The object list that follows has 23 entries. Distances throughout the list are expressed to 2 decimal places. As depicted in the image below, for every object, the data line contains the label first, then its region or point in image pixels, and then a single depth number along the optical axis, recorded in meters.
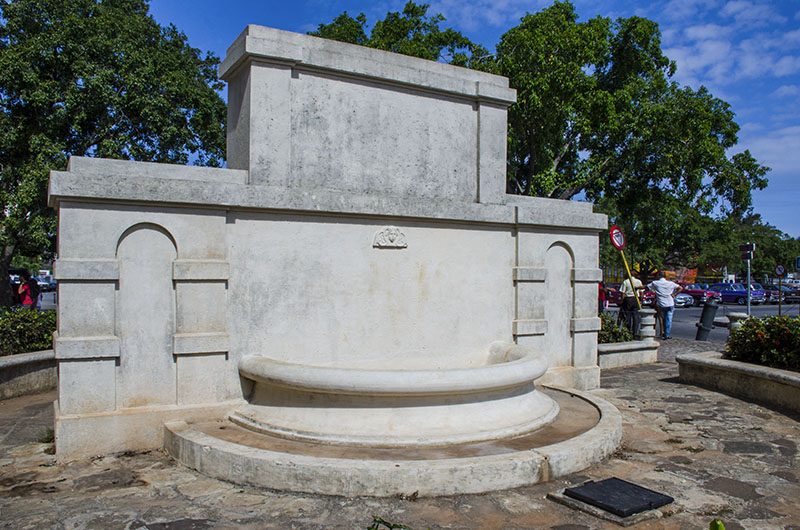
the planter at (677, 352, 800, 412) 7.37
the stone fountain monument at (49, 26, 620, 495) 4.95
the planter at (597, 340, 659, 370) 10.69
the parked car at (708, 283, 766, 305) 36.59
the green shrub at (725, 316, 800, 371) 7.84
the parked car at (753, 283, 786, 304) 41.65
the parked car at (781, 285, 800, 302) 41.31
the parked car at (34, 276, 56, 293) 45.16
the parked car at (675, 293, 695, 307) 33.59
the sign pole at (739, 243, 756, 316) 22.06
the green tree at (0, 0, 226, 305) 13.97
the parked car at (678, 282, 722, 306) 35.62
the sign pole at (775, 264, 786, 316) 23.87
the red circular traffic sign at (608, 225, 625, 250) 12.56
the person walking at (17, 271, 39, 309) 15.95
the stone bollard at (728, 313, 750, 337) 11.74
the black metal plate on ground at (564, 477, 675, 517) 4.10
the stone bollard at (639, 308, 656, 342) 12.54
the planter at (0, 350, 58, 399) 7.83
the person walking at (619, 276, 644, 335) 14.26
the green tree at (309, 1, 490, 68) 21.05
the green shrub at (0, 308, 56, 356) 8.41
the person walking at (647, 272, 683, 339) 14.97
